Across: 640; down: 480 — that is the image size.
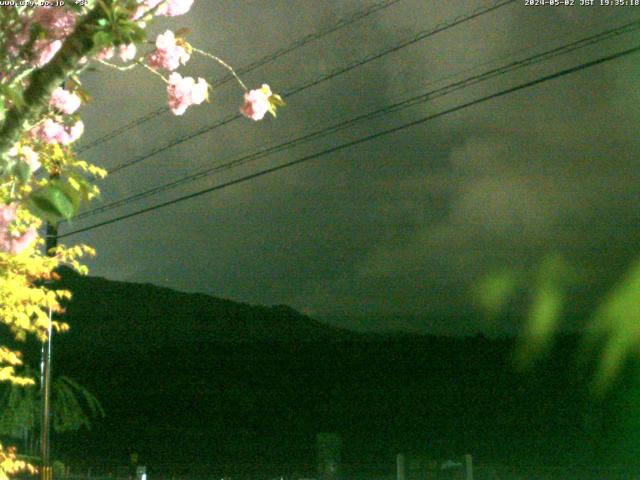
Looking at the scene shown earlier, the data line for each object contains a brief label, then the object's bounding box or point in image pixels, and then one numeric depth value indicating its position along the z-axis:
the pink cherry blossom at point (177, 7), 4.88
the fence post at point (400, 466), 24.86
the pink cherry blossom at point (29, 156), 4.59
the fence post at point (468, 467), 23.16
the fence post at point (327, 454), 30.92
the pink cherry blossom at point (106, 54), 4.54
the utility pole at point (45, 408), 20.92
